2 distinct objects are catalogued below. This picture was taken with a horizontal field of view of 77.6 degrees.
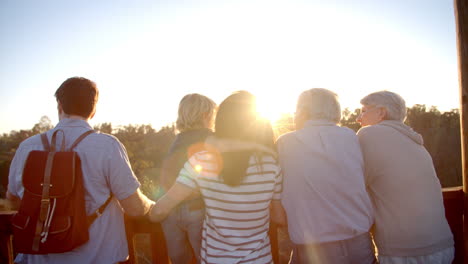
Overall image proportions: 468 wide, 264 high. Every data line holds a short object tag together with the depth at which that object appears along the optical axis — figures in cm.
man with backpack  146
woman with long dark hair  149
